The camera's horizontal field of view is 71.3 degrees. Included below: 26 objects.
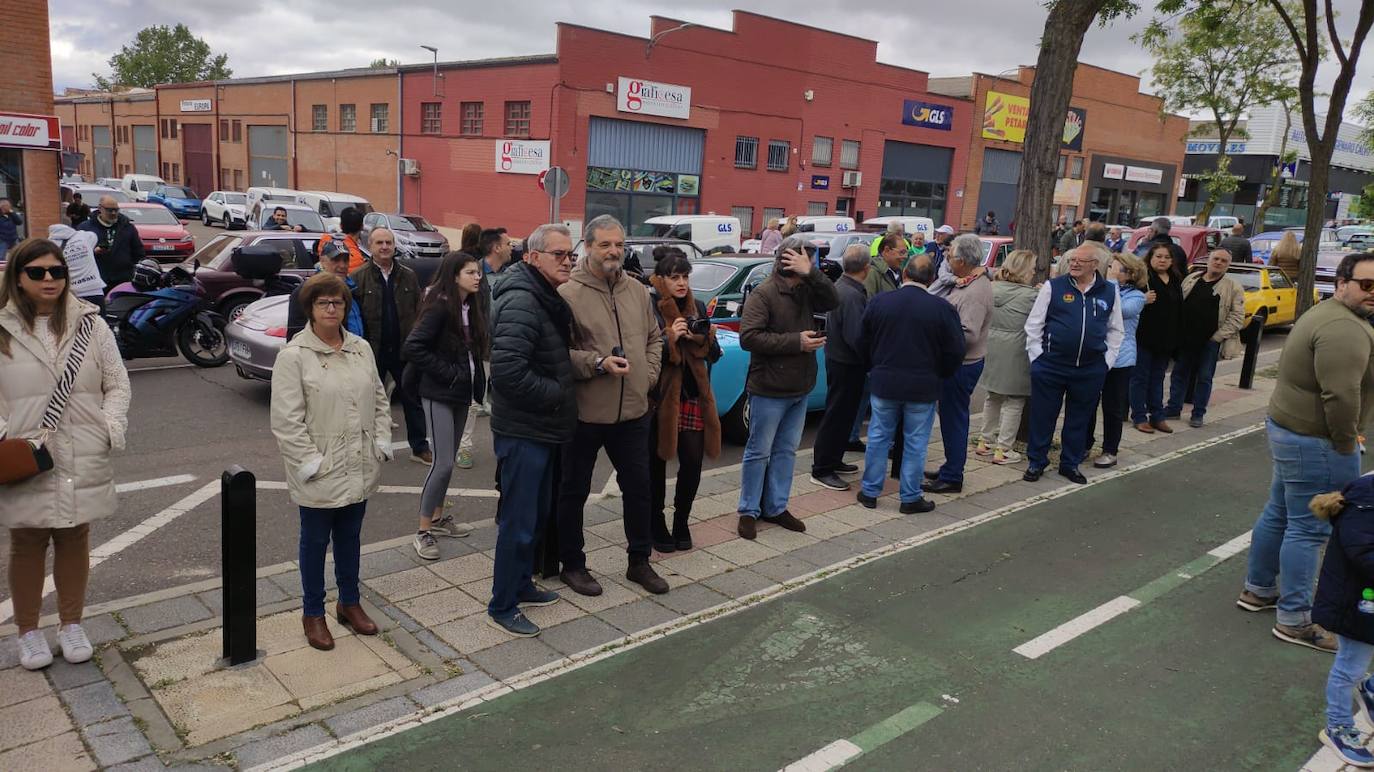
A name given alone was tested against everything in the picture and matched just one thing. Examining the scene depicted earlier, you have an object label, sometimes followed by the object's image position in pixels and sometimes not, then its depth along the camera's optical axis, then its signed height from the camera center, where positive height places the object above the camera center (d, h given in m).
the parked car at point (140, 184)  39.50 -0.59
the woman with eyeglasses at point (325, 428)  4.17 -1.07
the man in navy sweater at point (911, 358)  6.51 -0.93
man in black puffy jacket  4.40 -0.91
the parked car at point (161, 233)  21.97 -1.42
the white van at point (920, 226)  24.21 -0.15
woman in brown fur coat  5.33 -0.99
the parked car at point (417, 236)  26.69 -1.36
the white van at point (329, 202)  31.53 -0.65
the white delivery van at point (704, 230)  23.83 -0.61
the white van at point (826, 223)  24.85 -0.23
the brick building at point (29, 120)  17.88 +0.80
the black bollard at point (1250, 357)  12.38 -1.44
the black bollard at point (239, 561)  4.07 -1.64
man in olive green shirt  4.57 -0.85
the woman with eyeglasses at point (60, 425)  3.84 -1.06
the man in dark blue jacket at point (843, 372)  7.17 -1.17
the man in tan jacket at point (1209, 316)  9.41 -0.75
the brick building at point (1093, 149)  42.62 +3.97
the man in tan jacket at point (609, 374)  4.74 -0.86
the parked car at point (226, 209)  36.12 -1.29
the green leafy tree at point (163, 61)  80.00 +9.22
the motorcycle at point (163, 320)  10.48 -1.63
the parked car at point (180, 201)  39.59 -1.18
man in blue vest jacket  7.33 -0.89
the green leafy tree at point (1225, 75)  30.08 +5.40
